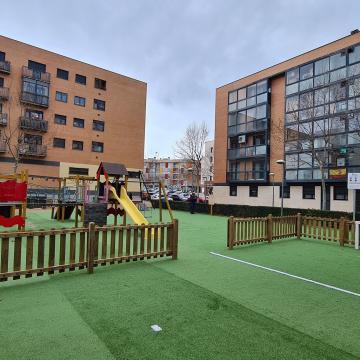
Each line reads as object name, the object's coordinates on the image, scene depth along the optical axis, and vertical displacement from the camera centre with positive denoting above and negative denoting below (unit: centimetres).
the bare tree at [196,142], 5334 +802
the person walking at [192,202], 2658 -121
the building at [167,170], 11588 +680
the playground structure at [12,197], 1179 -53
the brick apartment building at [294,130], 2525 +580
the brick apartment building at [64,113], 3375 +894
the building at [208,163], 6970 +596
